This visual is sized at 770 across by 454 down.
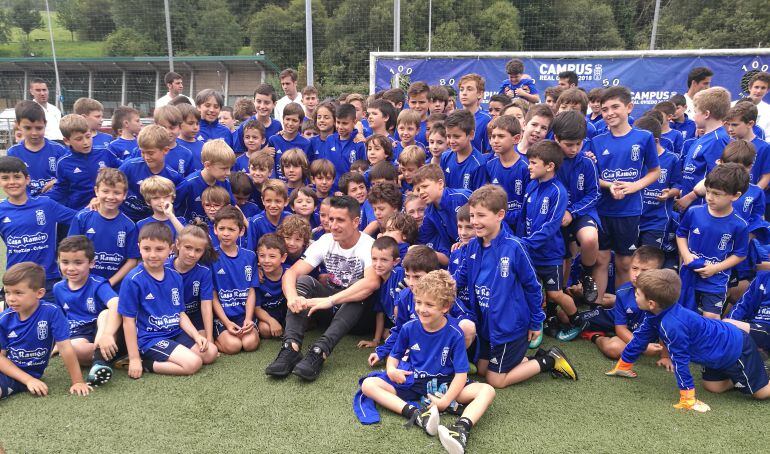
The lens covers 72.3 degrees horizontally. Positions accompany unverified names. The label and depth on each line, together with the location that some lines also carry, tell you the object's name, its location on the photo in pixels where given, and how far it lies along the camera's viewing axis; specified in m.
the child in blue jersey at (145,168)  4.22
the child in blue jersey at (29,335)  3.04
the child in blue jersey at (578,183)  3.88
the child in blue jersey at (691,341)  2.98
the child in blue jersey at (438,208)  3.88
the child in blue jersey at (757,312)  3.39
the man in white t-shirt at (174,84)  7.24
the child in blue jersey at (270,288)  3.94
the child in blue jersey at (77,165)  4.51
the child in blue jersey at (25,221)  3.85
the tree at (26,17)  35.72
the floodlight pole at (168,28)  11.80
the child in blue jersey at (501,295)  3.17
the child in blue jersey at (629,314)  3.65
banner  8.52
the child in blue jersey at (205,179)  4.23
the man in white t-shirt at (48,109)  7.08
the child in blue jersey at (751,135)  4.37
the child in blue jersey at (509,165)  4.01
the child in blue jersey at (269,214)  4.18
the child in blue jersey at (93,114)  5.23
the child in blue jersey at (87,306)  3.38
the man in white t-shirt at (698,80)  5.86
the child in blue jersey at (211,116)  5.54
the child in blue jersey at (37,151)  4.51
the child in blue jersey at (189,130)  4.84
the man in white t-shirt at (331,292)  3.45
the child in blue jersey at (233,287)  3.77
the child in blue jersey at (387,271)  3.63
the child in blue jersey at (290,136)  5.37
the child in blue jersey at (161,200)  3.88
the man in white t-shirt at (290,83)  7.40
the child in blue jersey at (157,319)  3.39
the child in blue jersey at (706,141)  4.50
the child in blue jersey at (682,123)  6.12
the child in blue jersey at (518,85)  7.46
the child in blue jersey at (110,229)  3.83
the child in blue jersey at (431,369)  2.83
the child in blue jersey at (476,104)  5.26
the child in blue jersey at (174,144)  4.64
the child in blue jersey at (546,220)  3.66
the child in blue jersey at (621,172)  4.05
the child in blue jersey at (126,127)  5.06
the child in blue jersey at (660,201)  4.32
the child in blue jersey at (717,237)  3.54
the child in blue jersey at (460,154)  4.20
